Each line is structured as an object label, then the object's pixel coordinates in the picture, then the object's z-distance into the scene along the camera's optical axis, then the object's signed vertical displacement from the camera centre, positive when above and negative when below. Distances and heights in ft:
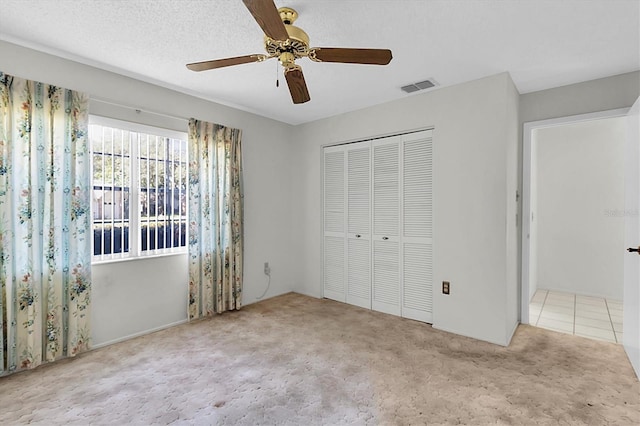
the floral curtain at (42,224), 7.45 -0.33
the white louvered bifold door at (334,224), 13.66 -0.60
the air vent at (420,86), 9.97 +4.10
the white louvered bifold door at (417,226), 11.00 -0.58
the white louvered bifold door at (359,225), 12.76 -0.61
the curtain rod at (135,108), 9.00 +3.22
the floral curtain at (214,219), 11.08 -0.31
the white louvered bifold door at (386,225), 11.88 -0.57
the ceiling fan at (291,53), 5.13 +2.92
